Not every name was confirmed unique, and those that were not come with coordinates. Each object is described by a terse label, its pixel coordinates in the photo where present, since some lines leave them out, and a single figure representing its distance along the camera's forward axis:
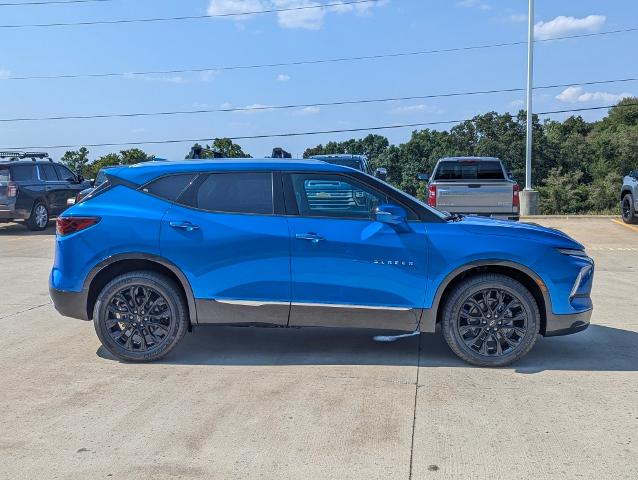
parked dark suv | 16.52
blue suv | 5.30
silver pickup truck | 12.86
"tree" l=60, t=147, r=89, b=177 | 67.39
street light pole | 22.90
